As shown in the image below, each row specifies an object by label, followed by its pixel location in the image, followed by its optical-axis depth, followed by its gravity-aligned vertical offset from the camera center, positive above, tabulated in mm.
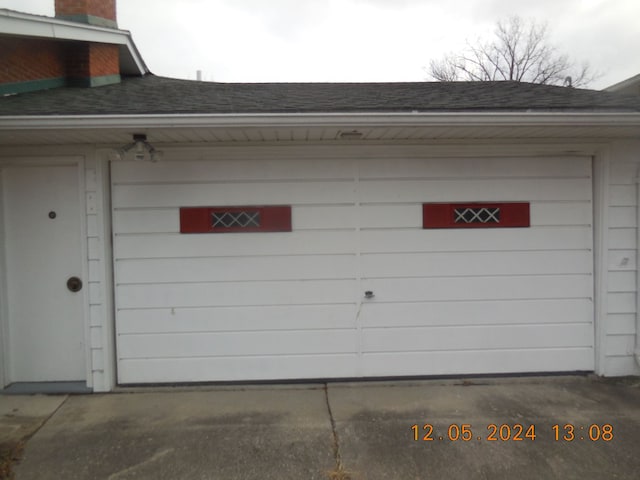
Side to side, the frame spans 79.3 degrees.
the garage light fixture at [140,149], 3434 +780
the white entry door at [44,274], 3762 -373
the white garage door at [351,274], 3814 -412
